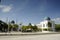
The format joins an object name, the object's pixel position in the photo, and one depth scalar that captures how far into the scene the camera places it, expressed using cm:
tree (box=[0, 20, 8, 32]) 3274
